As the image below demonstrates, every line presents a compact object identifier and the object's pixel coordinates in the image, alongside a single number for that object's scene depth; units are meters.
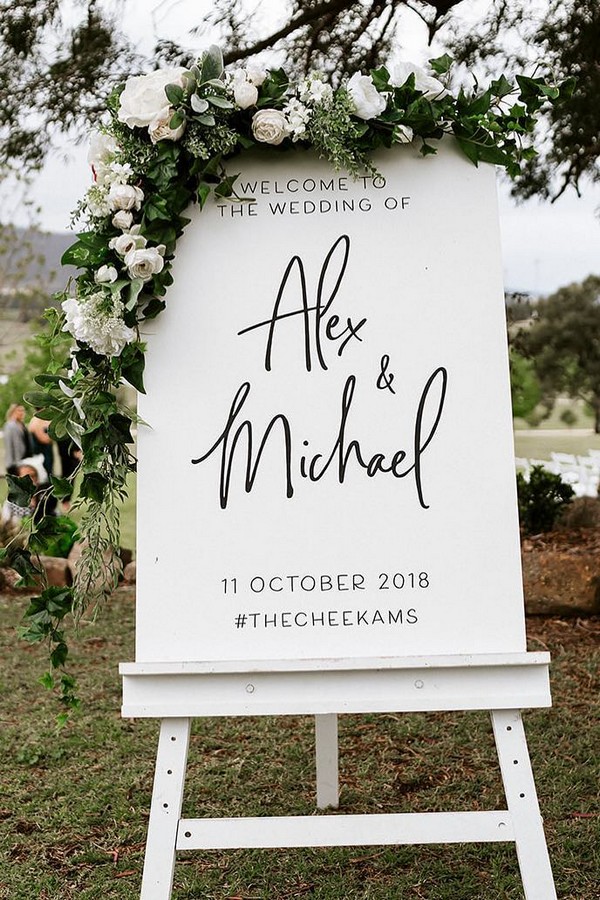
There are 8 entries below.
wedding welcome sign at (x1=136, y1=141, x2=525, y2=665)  2.81
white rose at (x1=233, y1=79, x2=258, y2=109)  2.83
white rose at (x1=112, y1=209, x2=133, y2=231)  2.83
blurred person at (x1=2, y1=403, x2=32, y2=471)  10.82
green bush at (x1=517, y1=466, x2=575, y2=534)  7.71
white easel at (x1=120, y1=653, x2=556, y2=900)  2.78
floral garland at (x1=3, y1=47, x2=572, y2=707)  2.82
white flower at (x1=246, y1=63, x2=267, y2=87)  2.84
